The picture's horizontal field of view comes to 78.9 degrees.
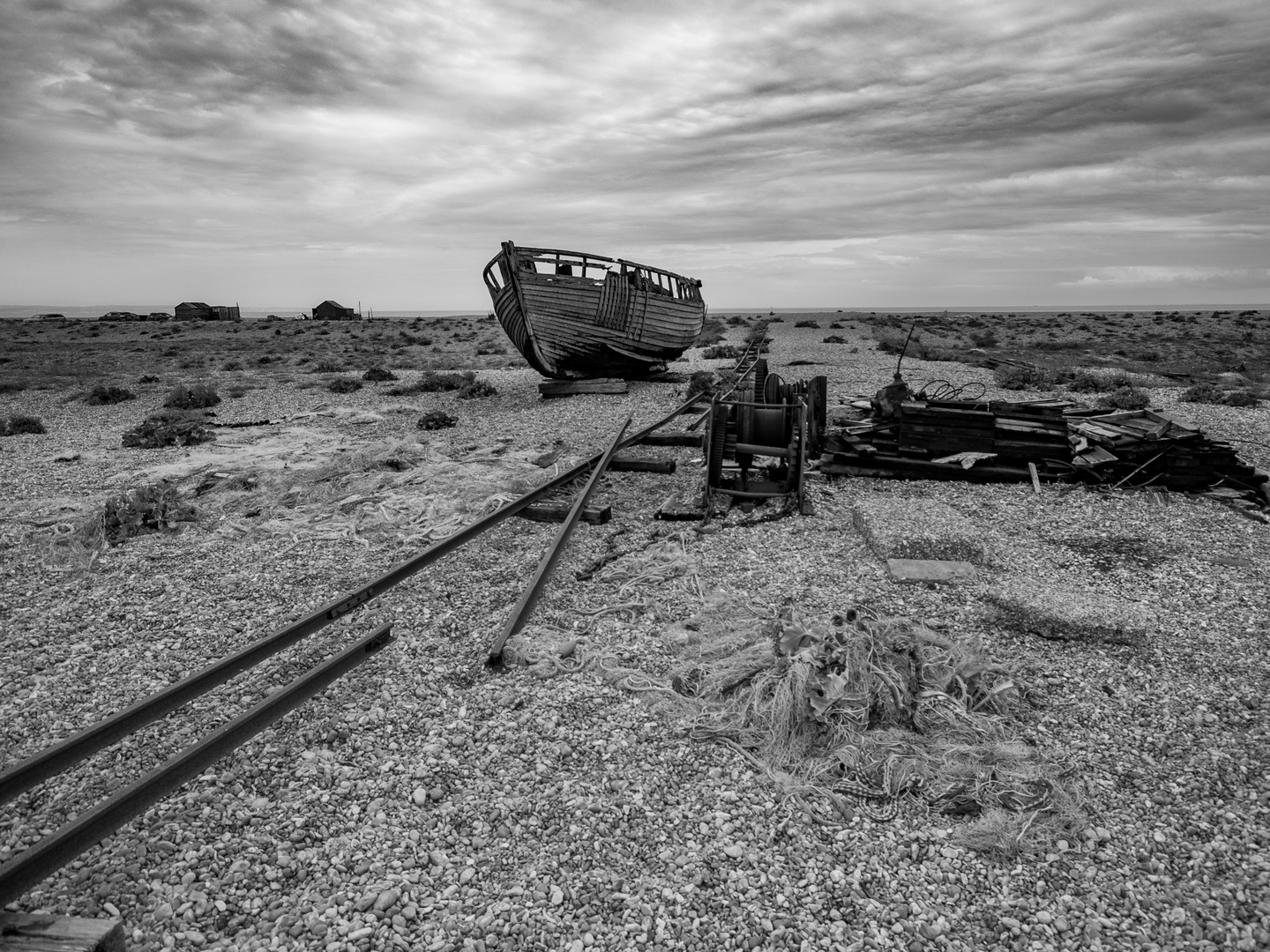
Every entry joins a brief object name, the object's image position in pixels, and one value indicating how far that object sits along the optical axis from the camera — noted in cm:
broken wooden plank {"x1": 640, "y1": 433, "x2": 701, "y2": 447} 1294
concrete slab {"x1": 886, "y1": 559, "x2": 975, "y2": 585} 723
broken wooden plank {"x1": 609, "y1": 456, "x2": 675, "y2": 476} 1145
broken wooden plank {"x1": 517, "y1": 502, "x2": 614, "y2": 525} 923
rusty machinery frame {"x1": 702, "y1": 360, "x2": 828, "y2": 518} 977
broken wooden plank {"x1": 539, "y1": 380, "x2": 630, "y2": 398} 2083
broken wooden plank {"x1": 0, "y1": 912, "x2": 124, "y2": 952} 291
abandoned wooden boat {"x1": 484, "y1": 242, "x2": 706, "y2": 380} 1994
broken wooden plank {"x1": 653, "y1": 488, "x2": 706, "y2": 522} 940
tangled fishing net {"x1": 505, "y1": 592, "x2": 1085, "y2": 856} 412
